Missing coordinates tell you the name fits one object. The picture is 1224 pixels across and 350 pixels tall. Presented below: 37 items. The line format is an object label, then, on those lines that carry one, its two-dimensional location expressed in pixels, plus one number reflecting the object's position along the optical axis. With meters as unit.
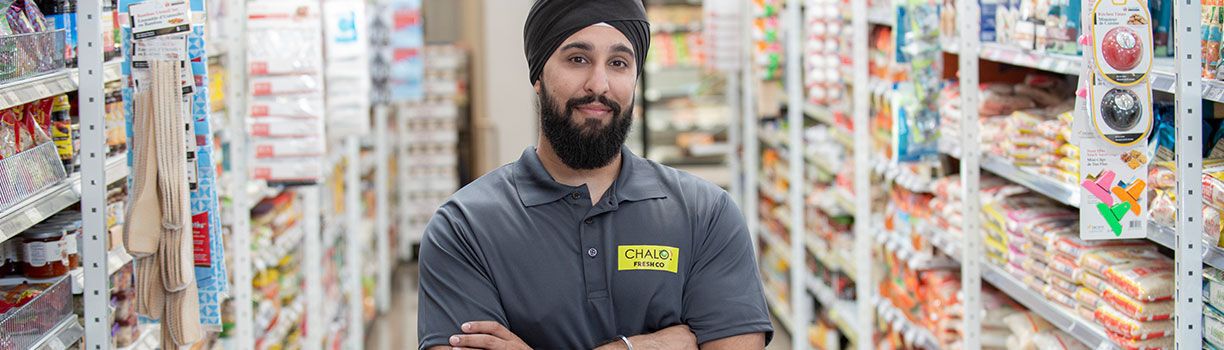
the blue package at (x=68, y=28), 3.13
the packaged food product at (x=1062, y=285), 3.67
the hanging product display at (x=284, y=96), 4.69
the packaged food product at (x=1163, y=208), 3.04
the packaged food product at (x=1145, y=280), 3.22
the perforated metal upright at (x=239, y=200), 4.39
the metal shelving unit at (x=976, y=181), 2.78
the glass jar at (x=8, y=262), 3.09
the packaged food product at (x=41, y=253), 3.07
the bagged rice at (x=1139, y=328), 3.22
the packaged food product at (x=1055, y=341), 3.84
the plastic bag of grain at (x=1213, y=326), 2.82
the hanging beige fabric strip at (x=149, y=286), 2.97
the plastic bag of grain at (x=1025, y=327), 4.06
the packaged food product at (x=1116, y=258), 3.44
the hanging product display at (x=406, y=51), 9.23
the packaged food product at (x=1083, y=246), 3.58
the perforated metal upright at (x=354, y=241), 7.33
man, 2.56
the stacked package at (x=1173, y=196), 2.87
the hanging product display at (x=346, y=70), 5.73
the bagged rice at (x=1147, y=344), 3.22
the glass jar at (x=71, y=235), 3.17
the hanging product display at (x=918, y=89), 4.84
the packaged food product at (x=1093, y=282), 3.46
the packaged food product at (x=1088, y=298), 3.50
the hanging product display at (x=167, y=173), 2.90
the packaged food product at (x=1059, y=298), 3.68
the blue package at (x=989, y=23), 4.29
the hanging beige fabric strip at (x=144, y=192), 2.89
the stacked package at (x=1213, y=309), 2.82
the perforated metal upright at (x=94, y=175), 2.79
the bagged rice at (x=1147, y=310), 3.22
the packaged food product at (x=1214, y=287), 2.83
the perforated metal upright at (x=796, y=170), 6.98
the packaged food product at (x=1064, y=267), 3.65
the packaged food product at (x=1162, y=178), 3.09
